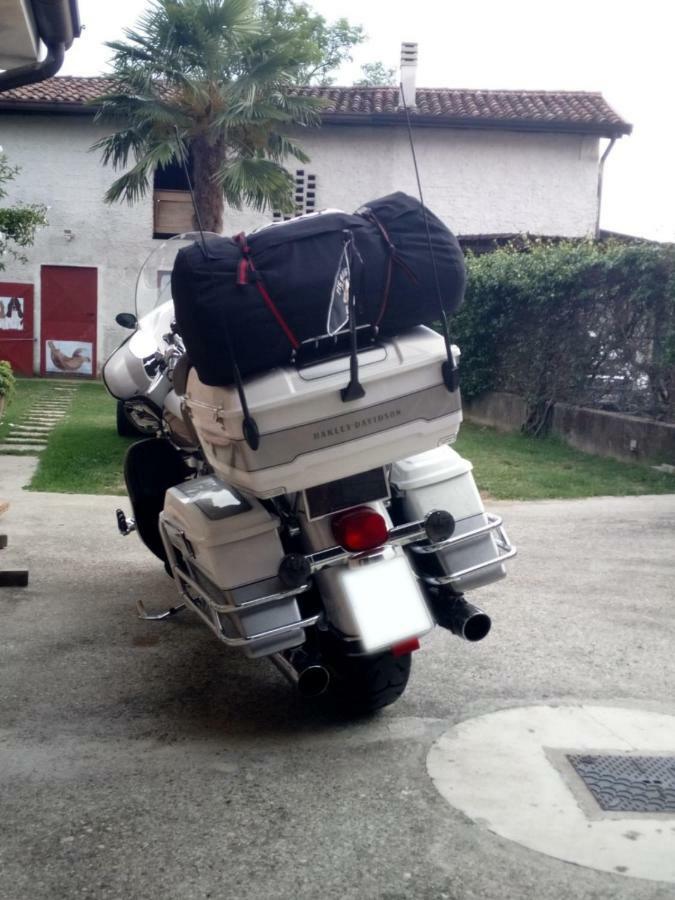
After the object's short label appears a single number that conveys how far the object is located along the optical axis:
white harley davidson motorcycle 3.51
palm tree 16.61
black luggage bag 3.37
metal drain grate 3.40
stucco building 23.98
